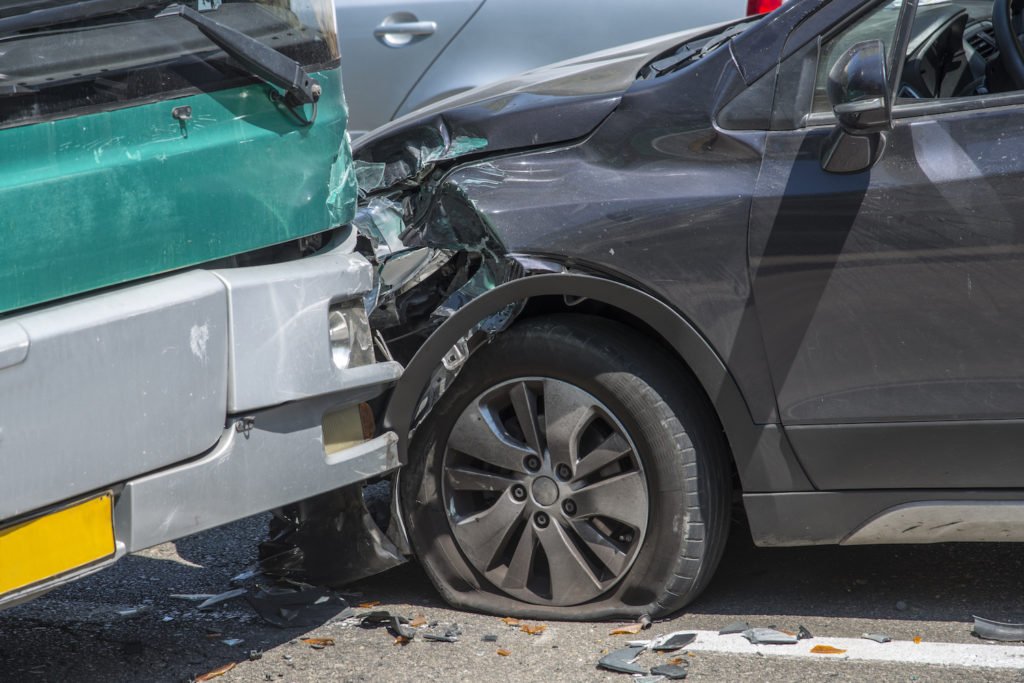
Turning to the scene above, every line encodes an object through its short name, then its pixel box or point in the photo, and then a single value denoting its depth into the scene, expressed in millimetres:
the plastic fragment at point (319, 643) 7480
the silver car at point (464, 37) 12203
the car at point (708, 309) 6547
